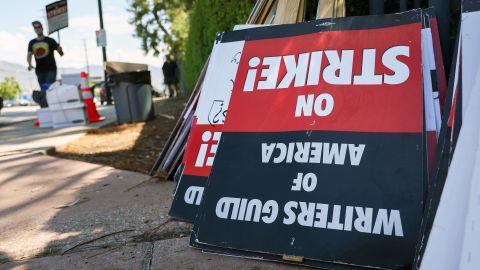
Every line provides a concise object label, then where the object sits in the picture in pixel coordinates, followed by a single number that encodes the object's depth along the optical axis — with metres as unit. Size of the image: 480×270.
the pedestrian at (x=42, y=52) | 9.37
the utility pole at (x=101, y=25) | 16.69
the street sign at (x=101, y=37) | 16.62
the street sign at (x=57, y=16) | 12.91
